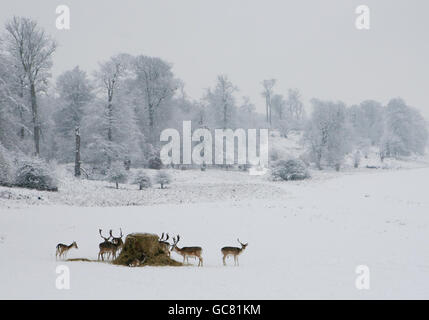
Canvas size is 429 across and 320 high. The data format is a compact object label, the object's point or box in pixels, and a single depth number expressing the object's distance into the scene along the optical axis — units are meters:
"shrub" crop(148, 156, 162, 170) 42.41
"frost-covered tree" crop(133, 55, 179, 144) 44.47
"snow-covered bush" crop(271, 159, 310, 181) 38.06
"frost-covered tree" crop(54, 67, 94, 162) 38.47
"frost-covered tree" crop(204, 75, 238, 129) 54.31
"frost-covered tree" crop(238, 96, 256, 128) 58.53
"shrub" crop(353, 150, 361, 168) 54.87
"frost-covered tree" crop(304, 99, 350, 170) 51.38
